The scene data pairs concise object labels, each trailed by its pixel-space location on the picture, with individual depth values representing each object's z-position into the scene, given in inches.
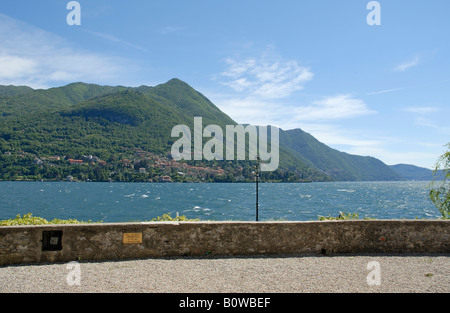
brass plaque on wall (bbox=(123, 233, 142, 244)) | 353.4
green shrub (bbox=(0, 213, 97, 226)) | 463.2
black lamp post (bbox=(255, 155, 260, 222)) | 1057.3
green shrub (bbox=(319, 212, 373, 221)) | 528.4
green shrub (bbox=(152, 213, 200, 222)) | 468.0
